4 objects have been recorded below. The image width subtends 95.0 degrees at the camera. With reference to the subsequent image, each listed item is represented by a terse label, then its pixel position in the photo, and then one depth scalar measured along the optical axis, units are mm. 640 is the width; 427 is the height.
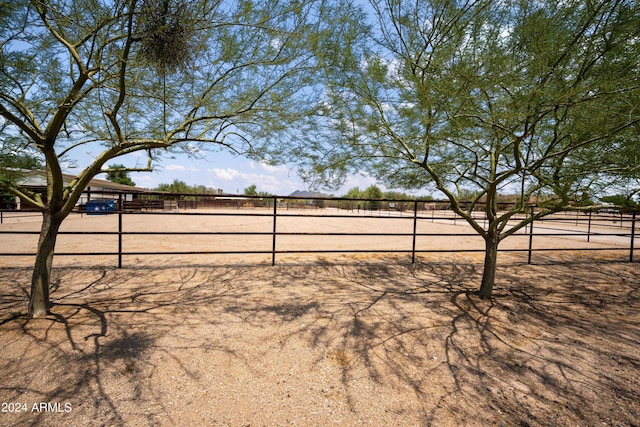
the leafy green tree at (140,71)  2686
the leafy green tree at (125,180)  55556
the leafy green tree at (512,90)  2838
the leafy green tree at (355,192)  70931
